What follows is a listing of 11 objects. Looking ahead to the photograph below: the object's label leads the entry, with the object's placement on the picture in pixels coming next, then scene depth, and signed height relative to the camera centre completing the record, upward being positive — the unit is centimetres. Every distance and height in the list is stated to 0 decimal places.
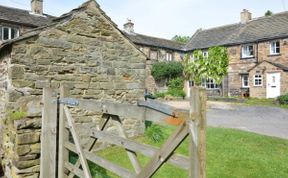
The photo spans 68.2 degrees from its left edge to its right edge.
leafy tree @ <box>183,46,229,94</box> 2147 +253
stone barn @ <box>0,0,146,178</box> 504 +70
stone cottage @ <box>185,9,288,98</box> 1957 +348
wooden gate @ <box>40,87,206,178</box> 165 -51
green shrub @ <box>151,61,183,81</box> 2347 +215
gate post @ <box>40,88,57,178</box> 314 -69
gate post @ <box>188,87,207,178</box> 163 -33
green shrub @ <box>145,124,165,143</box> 646 -138
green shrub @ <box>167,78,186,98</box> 2193 +36
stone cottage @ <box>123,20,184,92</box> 2374 +468
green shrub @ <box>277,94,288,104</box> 1599 -74
